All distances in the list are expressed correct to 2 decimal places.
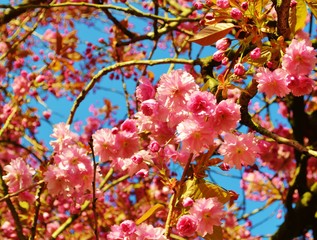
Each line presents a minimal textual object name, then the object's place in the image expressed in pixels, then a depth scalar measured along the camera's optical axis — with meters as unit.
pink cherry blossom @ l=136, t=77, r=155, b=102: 1.01
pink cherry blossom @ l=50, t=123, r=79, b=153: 1.10
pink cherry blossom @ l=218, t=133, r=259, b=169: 0.94
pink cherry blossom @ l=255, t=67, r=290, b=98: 0.96
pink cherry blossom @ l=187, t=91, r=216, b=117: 0.91
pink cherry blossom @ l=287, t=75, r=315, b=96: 0.96
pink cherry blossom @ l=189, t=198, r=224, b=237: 0.91
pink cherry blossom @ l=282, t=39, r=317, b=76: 0.94
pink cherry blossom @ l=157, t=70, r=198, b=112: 0.95
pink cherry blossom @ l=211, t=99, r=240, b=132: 0.91
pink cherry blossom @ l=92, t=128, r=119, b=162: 1.03
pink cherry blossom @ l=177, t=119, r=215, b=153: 0.92
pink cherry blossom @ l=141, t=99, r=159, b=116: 0.96
